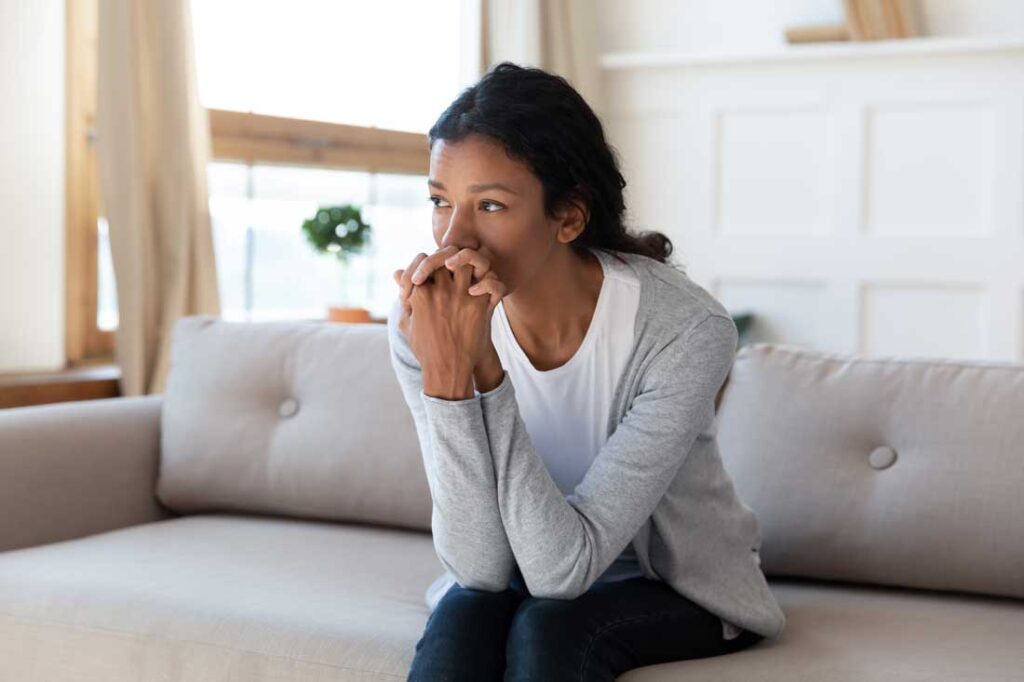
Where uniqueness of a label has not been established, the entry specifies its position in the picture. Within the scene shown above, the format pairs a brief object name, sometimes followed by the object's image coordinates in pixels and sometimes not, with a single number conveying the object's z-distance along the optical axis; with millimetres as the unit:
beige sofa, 1569
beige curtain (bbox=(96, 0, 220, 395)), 2707
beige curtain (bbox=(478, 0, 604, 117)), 3975
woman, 1384
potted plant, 3230
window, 3422
